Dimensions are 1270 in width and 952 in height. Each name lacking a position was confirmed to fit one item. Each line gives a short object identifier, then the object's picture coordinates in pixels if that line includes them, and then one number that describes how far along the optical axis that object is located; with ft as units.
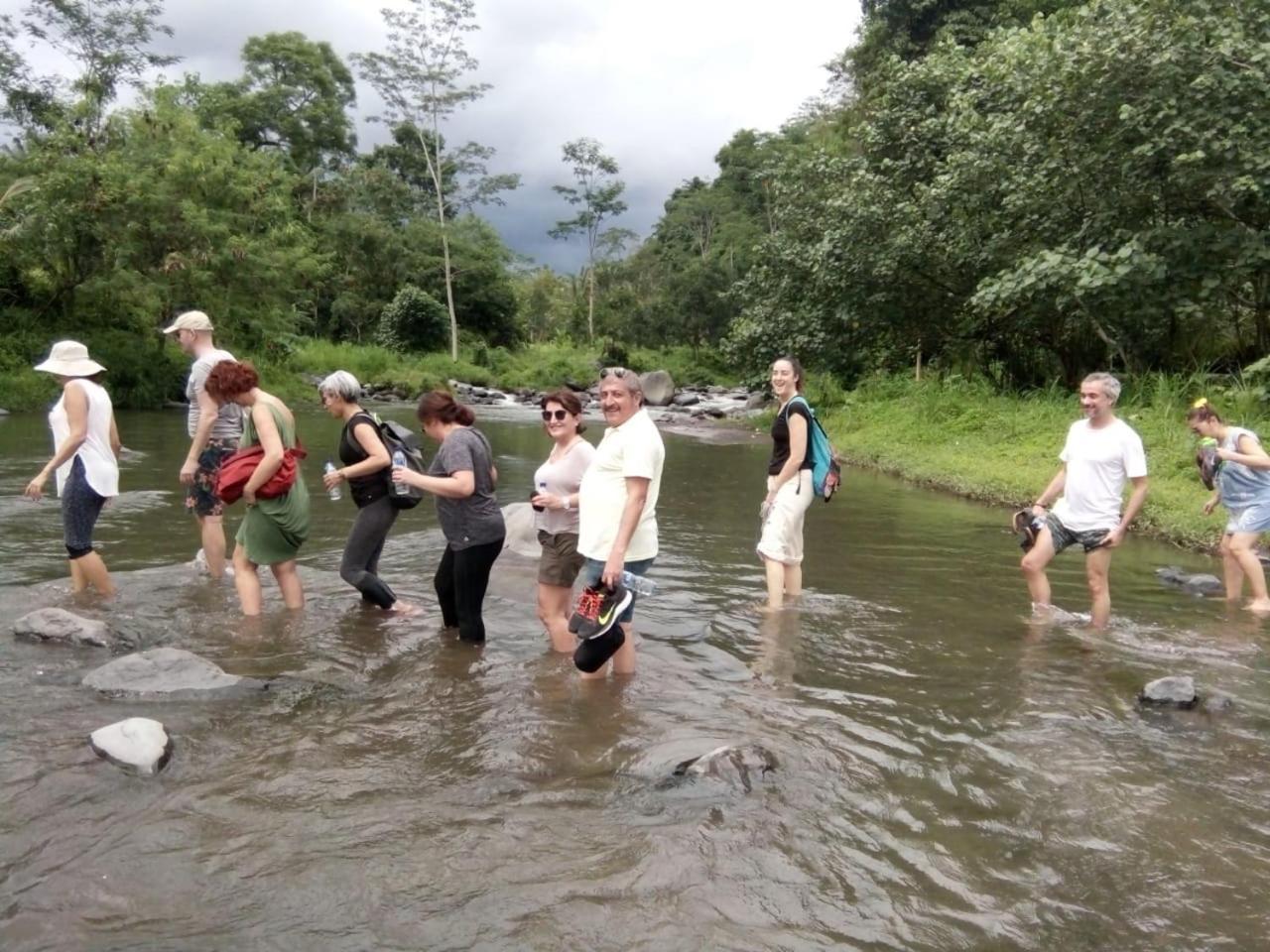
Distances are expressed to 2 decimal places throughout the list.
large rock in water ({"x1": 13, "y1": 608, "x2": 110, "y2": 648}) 18.37
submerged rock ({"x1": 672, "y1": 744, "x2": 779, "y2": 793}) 13.32
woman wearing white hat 20.12
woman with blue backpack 21.48
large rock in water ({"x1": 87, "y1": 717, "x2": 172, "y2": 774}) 12.90
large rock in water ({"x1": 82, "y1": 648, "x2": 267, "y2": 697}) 15.85
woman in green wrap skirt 18.45
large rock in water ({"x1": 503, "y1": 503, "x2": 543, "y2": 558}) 29.67
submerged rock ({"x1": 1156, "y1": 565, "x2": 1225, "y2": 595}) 25.94
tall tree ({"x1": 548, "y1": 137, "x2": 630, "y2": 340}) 171.42
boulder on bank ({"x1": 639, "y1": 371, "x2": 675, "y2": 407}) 113.80
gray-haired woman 19.13
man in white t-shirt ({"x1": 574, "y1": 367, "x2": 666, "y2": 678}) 14.99
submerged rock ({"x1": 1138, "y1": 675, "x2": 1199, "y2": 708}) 16.49
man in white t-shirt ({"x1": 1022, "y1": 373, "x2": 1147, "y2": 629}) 19.99
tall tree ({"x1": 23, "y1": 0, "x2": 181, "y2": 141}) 91.15
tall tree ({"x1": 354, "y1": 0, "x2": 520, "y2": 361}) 135.13
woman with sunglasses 17.12
